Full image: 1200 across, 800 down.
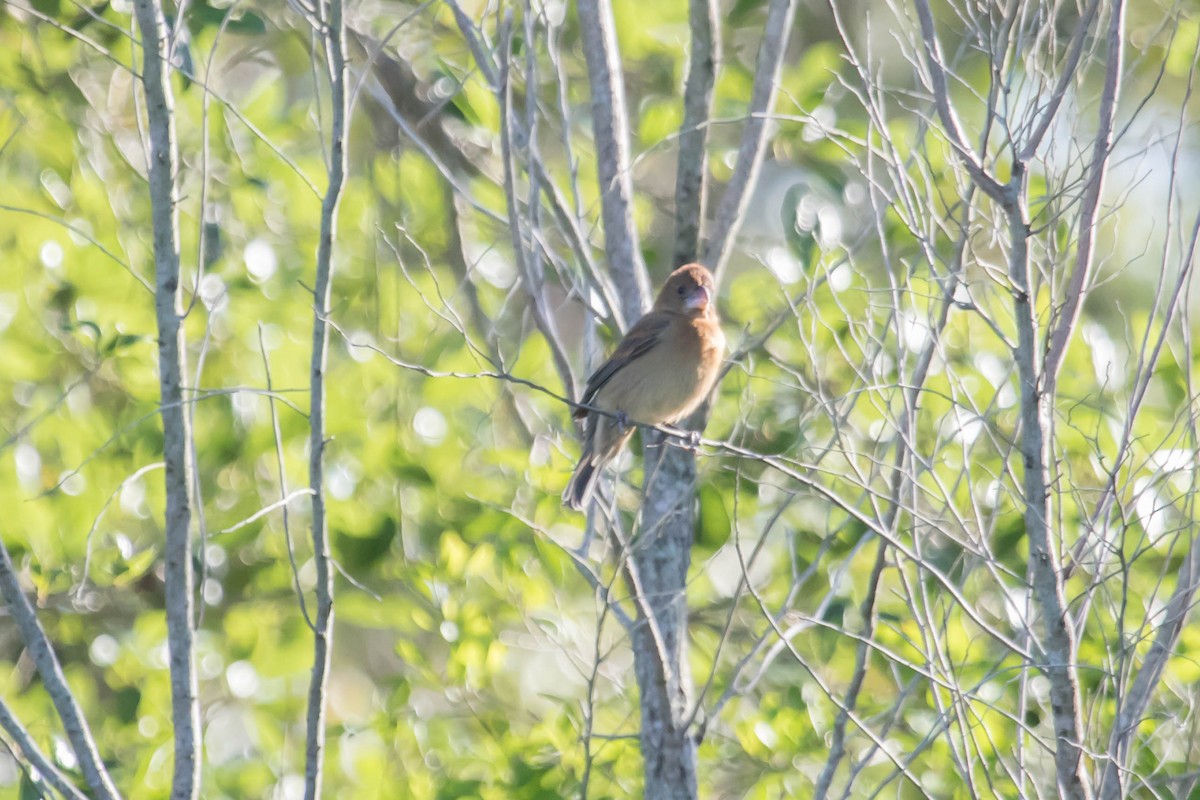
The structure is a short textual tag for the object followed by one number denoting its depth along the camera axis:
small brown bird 12.20
